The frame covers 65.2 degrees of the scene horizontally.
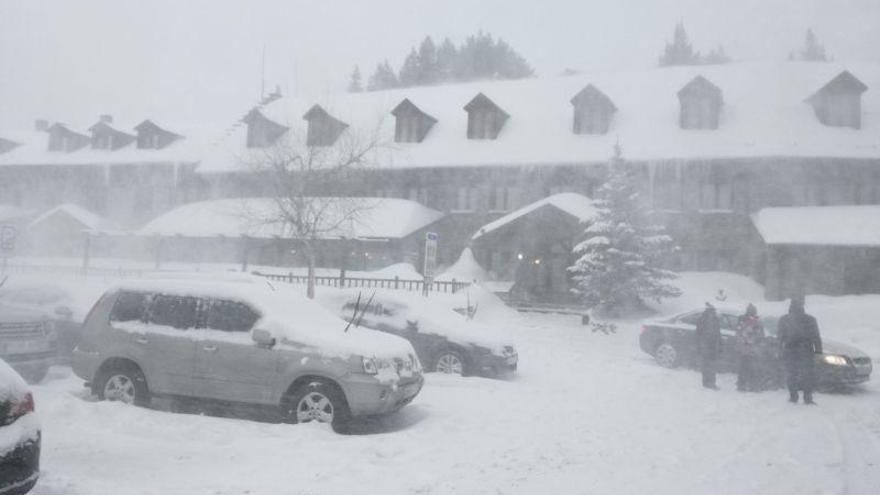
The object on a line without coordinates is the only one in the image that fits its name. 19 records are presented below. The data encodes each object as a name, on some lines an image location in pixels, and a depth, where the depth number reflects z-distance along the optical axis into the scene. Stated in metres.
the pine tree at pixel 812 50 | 44.03
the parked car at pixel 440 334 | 12.04
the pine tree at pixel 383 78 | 66.25
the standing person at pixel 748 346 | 12.19
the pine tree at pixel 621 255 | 22.53
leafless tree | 20.47
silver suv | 7.89
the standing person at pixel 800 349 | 10.85
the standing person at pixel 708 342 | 12.41
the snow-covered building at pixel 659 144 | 26.38
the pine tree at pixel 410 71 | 61.81
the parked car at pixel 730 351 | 12.31
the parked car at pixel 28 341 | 9.95
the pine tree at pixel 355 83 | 78.21
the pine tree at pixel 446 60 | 62.38
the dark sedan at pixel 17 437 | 4.41
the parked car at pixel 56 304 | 12.10
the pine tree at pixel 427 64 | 61.31
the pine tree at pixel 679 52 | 59.87
